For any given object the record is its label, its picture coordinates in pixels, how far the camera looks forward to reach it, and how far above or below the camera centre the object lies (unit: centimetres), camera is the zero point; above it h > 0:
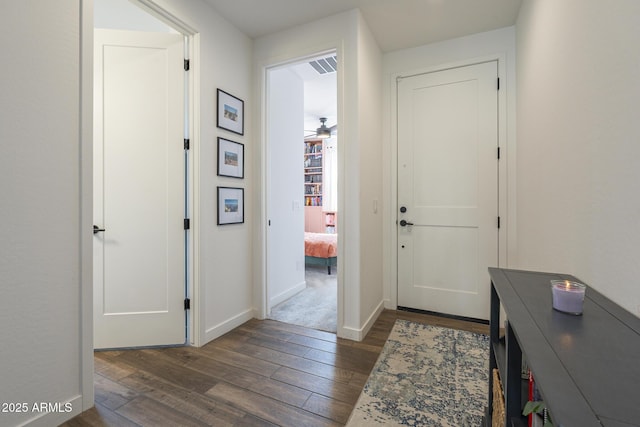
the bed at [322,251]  430 -57
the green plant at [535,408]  68 -48
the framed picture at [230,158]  234 +49
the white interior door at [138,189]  205 +19
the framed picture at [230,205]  235 +8
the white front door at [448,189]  259 +25
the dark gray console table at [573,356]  45 -30
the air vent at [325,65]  317 +176
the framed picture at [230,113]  234 +89
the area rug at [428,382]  145 -103
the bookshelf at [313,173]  691 +105
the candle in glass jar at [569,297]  79 -24
